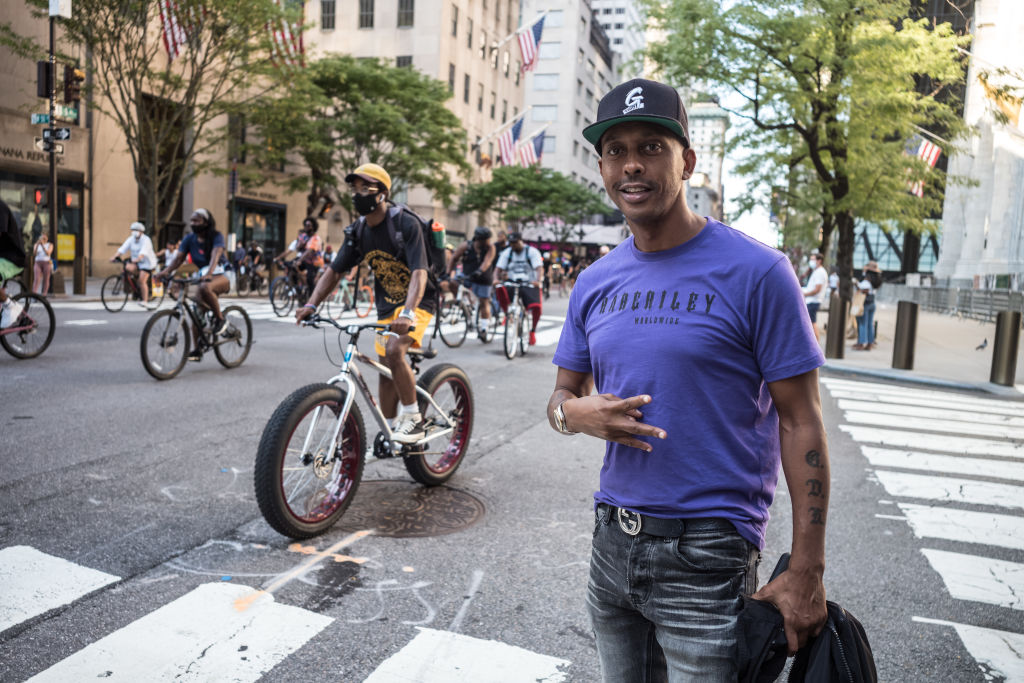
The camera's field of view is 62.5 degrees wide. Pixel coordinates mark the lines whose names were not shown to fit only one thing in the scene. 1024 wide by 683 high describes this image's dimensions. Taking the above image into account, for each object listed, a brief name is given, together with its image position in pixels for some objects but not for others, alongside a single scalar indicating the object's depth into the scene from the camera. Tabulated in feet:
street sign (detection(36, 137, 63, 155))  65.72
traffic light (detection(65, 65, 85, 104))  67.10
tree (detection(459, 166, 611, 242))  180.04
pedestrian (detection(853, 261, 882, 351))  56.29
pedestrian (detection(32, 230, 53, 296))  63.16
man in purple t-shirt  5.98
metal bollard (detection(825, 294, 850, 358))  50.49
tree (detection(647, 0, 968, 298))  59.57
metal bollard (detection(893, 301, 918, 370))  46.06
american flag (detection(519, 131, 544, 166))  138.41
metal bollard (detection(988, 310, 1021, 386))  41.01
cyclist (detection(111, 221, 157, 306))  60.59
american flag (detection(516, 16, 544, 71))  119.34
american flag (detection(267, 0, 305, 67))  82.33
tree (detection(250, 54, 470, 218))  120.88
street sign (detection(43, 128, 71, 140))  65.41
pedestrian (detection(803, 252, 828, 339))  53.26
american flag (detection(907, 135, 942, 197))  72.28
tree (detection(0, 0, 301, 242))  73.61
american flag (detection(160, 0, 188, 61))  74.38
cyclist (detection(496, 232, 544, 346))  44.32
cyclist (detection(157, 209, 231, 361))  32.63
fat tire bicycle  13.88
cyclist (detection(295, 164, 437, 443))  17.58
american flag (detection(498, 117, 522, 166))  137.49
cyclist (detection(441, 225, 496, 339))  47.32
